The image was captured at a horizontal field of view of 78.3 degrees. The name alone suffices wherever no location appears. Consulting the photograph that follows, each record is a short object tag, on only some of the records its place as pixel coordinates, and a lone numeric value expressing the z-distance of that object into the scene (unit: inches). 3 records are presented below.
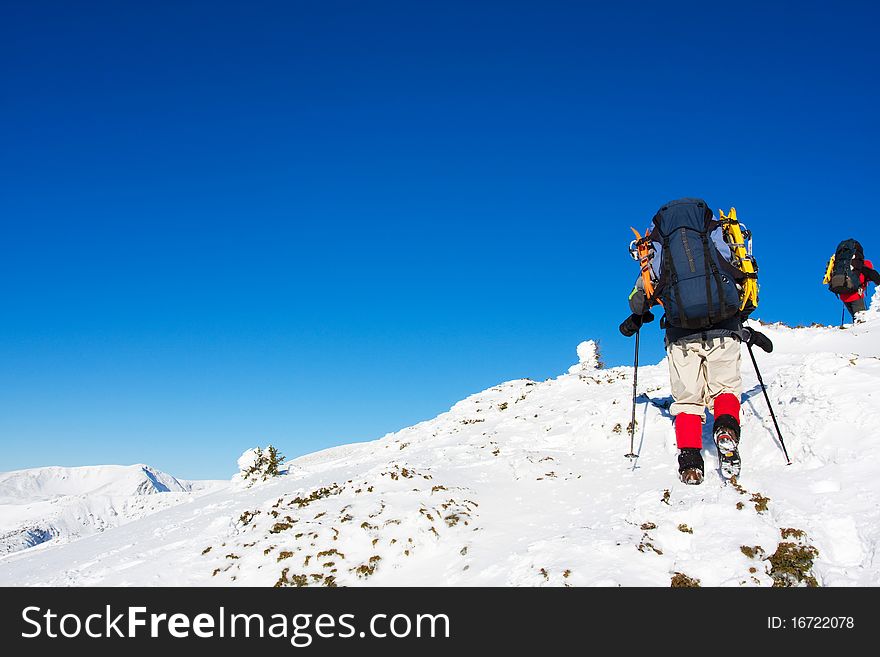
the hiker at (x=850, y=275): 839.7
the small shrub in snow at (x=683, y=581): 230.4
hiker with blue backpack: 332.2
